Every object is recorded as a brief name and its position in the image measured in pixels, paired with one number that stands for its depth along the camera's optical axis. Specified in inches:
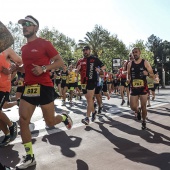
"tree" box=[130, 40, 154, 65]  1624.3
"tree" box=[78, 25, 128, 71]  1557.9
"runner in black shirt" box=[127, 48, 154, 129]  183.1
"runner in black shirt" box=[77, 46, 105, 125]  207.6
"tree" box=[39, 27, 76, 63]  1405.5
